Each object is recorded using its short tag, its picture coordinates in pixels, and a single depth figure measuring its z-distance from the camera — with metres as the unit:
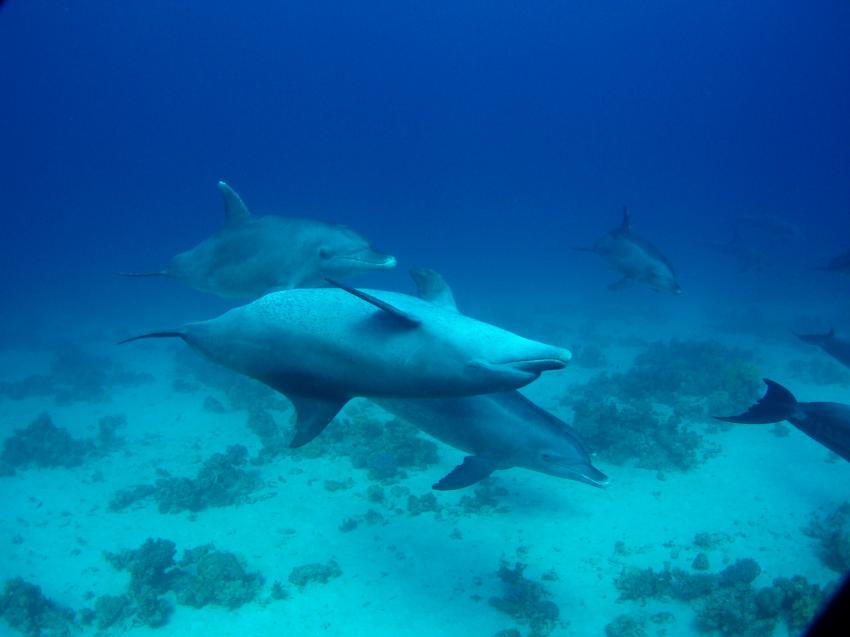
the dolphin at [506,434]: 6.01
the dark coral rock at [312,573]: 6.77
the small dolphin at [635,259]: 9.98
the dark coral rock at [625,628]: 5.68
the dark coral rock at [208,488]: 8.72
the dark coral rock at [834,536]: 6.54
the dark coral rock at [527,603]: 5.92
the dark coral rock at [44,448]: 10.84
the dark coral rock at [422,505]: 8.05
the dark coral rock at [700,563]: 6.61
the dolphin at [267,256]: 5.55
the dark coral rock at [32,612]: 6.50
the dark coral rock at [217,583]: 6.57
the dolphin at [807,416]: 6.24
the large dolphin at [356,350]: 3.08
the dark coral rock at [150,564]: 6.83
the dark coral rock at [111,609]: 6.57
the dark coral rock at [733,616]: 5.64
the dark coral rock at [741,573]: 6.26
